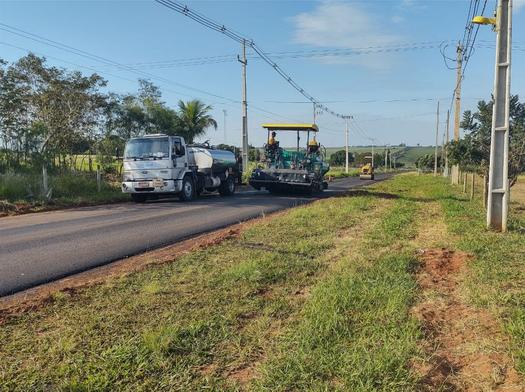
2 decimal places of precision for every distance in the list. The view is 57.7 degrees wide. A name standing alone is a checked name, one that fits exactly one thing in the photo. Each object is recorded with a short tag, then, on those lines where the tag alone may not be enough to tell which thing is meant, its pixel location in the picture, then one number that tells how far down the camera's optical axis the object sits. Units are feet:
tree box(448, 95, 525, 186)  47.24
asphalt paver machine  62.03
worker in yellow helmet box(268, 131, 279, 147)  64.87
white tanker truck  54.08
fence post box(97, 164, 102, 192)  62.36
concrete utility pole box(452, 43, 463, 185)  101.96
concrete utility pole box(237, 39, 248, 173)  102.47
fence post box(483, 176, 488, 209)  43.41
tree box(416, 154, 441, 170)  294.25
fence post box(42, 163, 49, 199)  52.98
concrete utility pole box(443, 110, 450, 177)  140.11
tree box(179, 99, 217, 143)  128.98
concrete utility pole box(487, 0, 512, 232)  29.22
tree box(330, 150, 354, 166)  369.50
